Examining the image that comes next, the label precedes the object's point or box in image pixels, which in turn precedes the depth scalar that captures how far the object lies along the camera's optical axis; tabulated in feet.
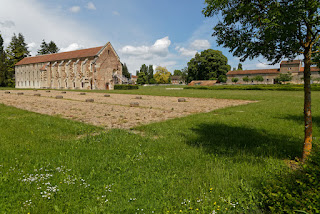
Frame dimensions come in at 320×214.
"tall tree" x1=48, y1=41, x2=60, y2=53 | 295.07
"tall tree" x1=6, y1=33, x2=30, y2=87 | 236.43
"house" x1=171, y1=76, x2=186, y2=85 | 512.22
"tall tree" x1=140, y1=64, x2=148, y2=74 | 407.64
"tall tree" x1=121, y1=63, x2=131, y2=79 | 339.46
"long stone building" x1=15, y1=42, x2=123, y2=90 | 177.06
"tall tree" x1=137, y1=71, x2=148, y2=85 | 356.59
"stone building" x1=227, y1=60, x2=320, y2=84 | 260.01
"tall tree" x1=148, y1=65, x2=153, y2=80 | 400.22
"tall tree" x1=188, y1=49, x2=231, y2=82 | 271.90
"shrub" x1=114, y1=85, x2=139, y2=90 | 162.52
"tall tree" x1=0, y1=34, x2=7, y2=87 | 204.25
